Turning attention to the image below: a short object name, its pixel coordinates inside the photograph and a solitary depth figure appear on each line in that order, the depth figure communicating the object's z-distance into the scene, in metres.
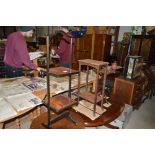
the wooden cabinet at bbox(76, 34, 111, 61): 4.19
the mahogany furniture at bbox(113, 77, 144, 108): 2.54
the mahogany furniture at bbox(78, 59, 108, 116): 1.33
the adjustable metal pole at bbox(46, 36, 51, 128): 1.02
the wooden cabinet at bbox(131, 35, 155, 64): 3.95
